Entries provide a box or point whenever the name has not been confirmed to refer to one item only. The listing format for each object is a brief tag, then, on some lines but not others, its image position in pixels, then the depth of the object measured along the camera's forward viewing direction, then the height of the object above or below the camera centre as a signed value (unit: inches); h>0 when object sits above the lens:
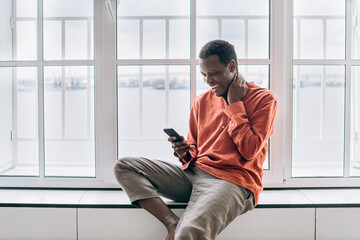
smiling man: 57.3 -9.9
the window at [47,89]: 78.8 +6.5
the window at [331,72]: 77.7 +10.6
